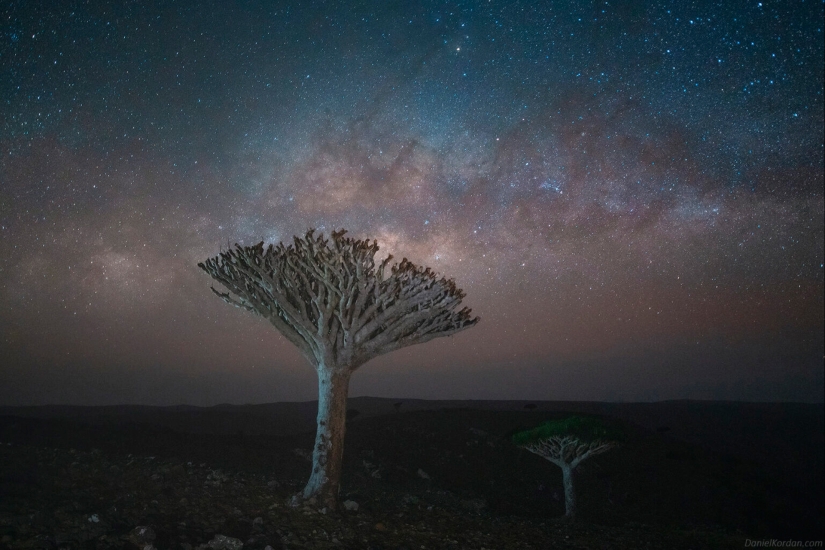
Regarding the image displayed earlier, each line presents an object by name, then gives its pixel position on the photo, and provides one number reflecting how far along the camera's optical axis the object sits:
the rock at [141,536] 6.21
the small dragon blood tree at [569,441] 13.80
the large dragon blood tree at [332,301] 9.62
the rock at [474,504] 13.74
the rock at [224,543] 6.41
